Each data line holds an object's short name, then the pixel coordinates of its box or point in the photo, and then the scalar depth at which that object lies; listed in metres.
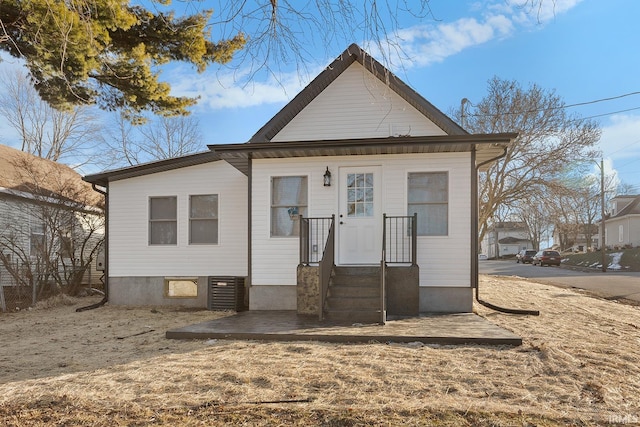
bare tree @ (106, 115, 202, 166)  24.69
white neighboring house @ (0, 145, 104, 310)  10.99
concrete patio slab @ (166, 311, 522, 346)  5.80
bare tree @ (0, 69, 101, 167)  22.11
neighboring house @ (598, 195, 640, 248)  35.11
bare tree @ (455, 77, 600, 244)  18.03
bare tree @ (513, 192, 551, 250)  18.44
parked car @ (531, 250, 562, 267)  33.03
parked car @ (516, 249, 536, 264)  39.09
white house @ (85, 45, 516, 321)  7.86
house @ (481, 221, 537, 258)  68.50
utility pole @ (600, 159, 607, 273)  24.90
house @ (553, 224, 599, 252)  44.39
